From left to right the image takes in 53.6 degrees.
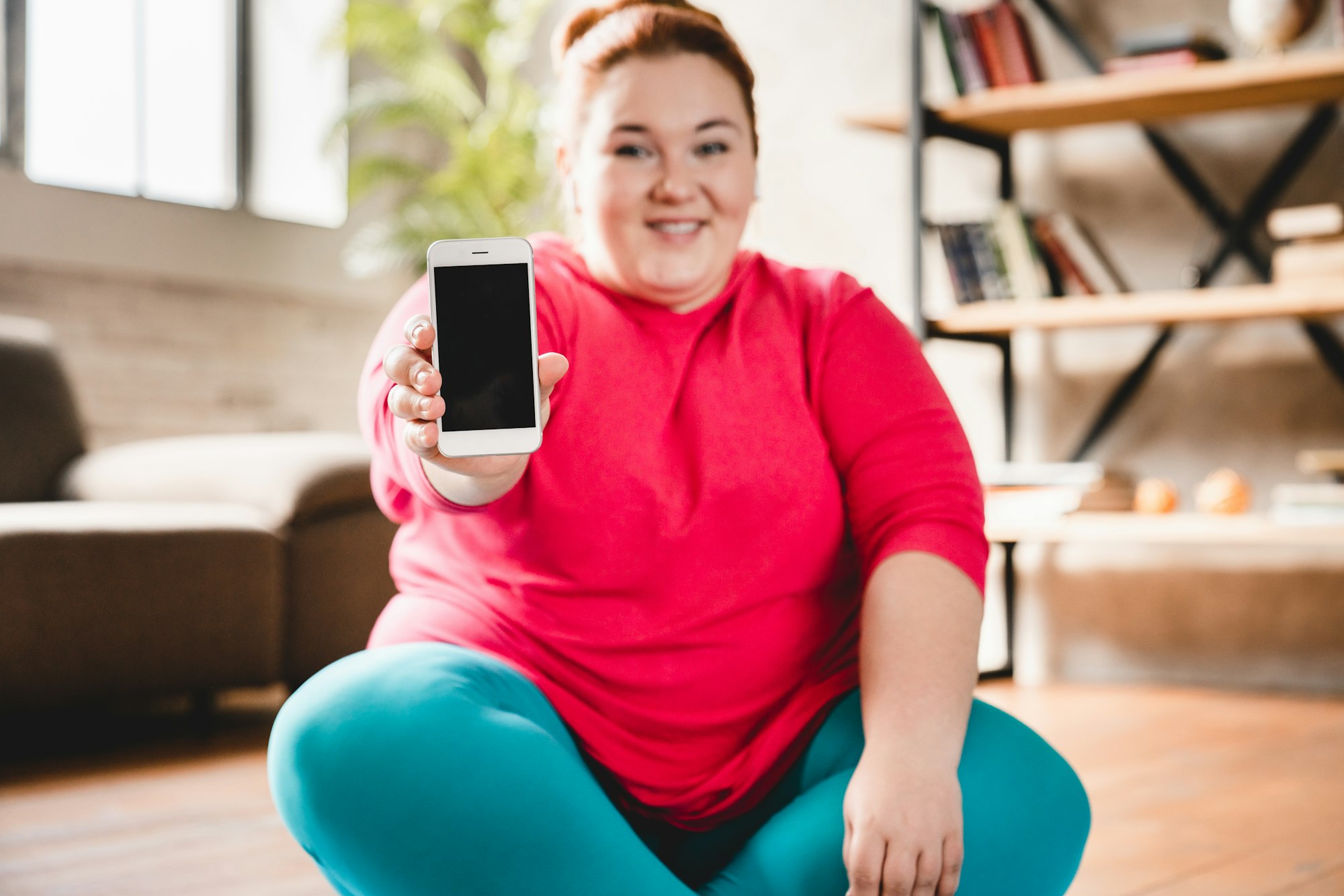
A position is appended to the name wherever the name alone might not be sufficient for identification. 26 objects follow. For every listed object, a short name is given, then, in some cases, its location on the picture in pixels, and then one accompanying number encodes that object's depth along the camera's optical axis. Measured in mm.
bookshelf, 2314
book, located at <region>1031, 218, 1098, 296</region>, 2670
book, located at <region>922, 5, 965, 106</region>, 3049
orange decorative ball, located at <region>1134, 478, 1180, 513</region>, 2566
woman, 820
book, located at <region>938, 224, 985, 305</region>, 2701
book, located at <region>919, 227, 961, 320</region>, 3070
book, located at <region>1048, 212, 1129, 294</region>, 2748
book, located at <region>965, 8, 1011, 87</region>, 2697
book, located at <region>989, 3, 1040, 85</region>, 2688
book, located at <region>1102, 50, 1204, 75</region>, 2438
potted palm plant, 3467
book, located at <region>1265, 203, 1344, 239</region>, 2285
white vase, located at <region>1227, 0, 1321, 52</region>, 2391
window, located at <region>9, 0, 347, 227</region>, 3207
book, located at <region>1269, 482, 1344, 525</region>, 2291
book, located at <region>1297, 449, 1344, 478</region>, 2318
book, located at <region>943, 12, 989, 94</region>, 2695
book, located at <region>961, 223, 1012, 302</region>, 2686
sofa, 1884
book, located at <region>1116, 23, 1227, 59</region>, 2439
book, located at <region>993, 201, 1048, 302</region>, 2666
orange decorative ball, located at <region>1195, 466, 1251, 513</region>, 2496
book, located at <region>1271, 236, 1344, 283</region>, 2303
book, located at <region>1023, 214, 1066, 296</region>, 2691
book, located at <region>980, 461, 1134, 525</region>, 2539
